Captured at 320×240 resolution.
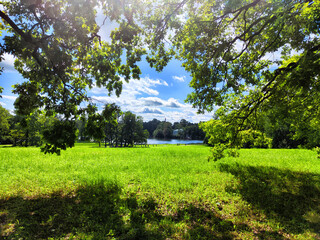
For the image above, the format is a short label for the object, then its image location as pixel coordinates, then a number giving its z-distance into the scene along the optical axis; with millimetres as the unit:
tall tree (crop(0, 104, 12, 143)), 35375
